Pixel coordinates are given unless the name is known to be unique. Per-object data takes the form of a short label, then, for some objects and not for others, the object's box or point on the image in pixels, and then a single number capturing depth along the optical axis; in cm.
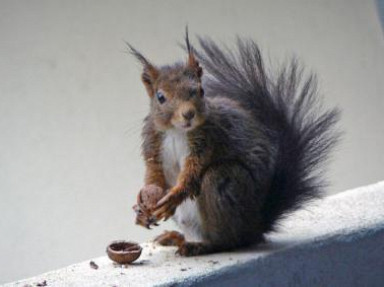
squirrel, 308
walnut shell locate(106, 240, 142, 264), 308
